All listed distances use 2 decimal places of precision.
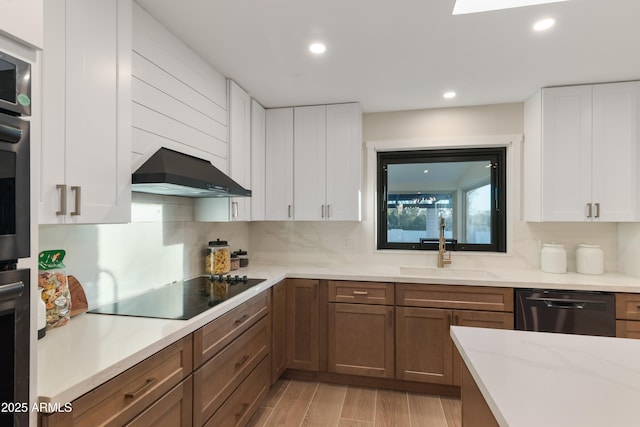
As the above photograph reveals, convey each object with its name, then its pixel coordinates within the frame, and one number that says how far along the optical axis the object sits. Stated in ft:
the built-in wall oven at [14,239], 2.38
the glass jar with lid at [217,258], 8.39
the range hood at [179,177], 5.01
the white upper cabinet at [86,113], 3.78
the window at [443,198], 10.14
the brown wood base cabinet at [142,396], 3.19
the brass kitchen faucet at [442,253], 9.83
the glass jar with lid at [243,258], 9.89
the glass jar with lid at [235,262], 9.35
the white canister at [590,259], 8.58
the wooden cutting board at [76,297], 4.92
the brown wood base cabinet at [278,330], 8.09
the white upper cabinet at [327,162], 9.67
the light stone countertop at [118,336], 3.17
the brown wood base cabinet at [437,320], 7.95
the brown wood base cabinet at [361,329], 8.48
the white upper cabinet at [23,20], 2.45
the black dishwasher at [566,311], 7.39
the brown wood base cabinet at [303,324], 8.78
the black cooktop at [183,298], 5.24
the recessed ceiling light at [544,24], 5.59
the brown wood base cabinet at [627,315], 7.30
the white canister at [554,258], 8.74
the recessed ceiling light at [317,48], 6.47
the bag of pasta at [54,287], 4.33
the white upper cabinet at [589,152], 8.09
